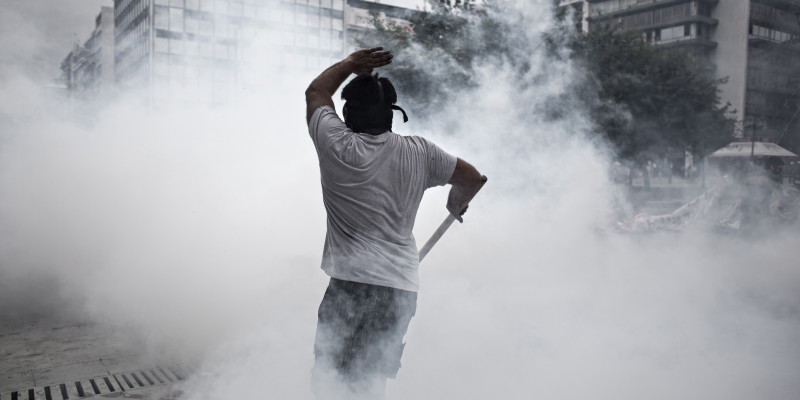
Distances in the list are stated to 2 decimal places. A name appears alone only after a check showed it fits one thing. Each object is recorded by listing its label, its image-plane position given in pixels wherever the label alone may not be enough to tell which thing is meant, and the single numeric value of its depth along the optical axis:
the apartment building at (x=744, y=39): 13.55
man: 2.05
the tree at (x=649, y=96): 16.97
